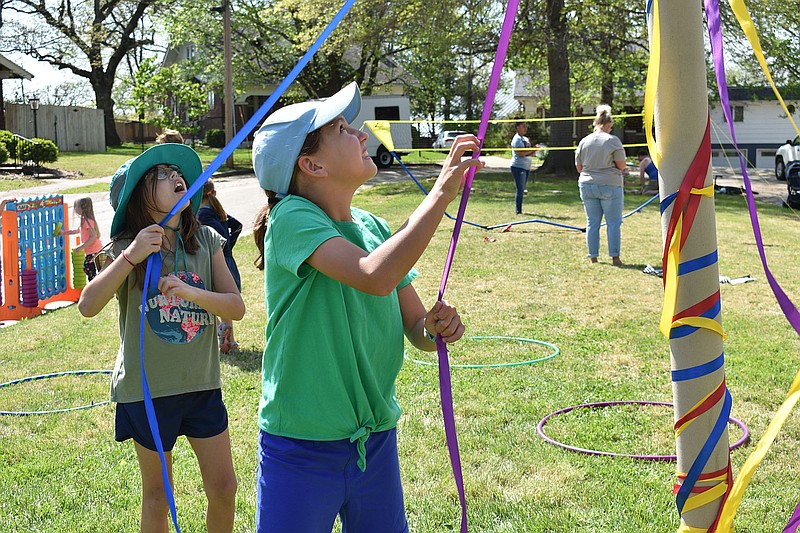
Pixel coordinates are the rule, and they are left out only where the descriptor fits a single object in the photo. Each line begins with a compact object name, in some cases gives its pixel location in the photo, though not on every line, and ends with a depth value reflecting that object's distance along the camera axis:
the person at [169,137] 4.73
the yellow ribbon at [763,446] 2.11
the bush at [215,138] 46.19
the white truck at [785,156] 25.67
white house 45.41
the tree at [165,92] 39.09
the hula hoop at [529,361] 6.16
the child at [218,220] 5.74
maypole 2.13
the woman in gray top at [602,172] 10.38
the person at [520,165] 16.84
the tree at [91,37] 47.09
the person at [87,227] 9.20
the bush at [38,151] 28.70
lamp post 37.19
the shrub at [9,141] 29.65
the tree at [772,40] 22.12
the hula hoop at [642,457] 4.39
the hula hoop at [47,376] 6.09
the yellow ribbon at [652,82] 2.11
